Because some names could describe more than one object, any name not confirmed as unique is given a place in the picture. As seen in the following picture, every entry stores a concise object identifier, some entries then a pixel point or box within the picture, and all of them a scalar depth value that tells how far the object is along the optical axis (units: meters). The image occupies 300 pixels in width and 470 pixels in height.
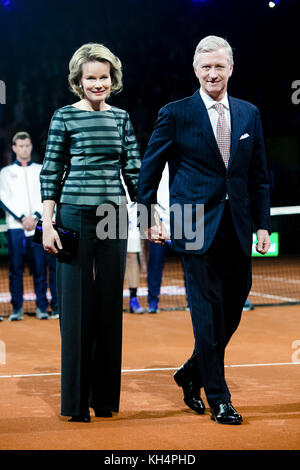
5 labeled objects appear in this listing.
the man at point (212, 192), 8.25
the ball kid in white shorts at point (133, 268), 17.98
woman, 8.47
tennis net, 20.28
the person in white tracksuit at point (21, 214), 17.27
